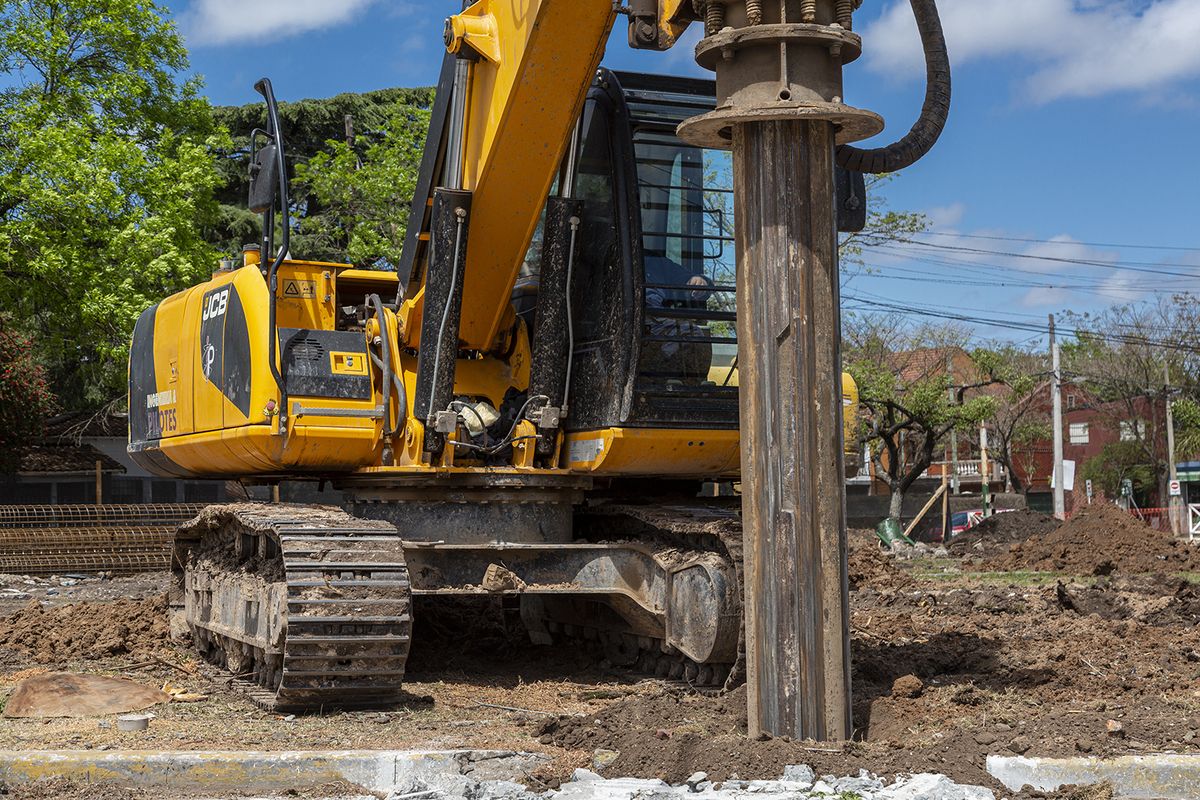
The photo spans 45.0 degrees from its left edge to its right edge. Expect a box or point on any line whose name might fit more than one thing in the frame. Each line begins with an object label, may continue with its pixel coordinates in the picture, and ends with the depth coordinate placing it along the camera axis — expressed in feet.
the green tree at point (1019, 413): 149.18
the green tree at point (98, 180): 73.31
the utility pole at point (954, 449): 143.64
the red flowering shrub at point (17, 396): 77.05
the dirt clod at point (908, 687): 22.92
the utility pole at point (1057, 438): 125.08
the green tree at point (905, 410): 106.01
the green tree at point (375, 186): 84.12
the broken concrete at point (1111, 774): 17.66
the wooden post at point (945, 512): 97.31
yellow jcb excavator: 26.13
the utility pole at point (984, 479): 115.59
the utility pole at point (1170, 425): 155.94
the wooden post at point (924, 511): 94.64
